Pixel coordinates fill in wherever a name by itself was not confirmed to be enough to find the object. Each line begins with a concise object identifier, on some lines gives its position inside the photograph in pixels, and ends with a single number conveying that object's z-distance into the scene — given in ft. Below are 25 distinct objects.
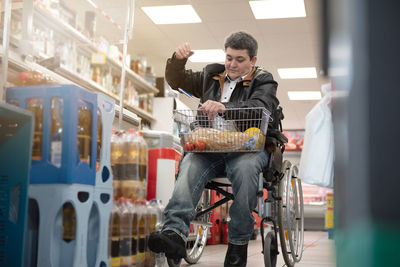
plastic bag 5.07
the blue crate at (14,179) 5.15
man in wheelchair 7.15
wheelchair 7.77
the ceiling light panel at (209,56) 27.14
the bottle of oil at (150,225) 7.63
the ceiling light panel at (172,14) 21.63
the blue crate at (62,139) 5.66
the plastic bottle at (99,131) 6.72
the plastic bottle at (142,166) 7.46
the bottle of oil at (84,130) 6.14
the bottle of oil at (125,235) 6.89
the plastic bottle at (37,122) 5.88
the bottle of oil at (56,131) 5.72
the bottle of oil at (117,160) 7.34
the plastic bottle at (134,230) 7.07
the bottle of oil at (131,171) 7.27
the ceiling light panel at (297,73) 29.40
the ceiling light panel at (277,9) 20.43
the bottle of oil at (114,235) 6.81
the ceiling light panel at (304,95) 34.40
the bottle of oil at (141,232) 7.30
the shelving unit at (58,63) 8.25
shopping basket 7.68
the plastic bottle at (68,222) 5.82
